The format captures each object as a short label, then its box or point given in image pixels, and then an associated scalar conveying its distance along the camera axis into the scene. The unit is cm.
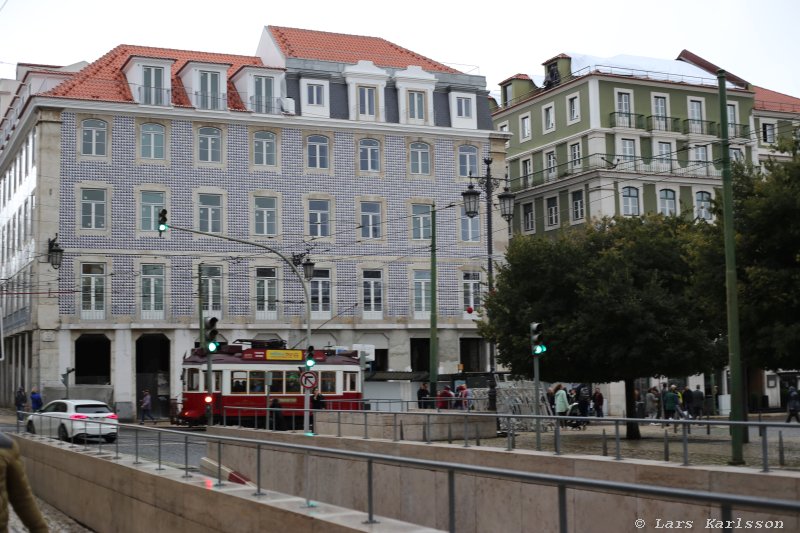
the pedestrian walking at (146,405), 4922
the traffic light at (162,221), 3278
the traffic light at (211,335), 2953
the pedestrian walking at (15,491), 744
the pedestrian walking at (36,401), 4744
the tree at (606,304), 3091
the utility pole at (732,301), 2058
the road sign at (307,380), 3404
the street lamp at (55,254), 4694
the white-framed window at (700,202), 6519
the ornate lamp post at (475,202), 3634
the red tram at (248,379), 4412
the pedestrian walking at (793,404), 4169
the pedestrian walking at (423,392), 4489
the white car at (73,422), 1827
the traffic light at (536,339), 2712
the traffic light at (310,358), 3591
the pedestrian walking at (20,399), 5259
